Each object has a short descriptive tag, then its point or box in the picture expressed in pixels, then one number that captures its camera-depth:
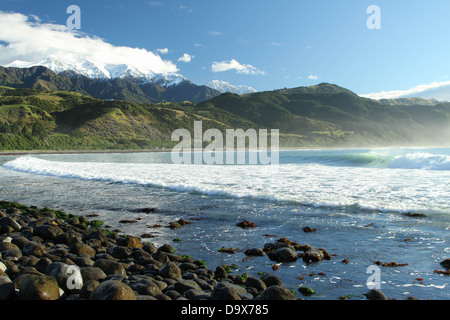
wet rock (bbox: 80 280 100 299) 5.47
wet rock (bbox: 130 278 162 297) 5.61
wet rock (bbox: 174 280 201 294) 5.98
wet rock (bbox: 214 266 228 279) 7.10
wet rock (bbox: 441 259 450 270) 7.44
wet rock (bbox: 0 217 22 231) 10.31
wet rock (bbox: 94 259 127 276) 6.71
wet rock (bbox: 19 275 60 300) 5.12
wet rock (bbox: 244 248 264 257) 8.69
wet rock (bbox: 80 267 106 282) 6.18
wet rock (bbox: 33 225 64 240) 9.55
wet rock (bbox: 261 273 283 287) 6.62
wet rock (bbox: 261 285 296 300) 5.62
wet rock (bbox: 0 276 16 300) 5.25
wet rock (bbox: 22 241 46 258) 7.61
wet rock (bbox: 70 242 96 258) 7.92
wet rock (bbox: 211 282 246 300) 5.49
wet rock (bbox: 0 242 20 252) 7.76
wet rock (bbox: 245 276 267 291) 6.40
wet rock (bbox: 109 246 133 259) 8.17
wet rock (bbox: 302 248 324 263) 8.13
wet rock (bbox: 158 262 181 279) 6.75
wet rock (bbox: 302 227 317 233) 10.90
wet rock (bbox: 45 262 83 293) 5.81
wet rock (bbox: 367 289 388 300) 5.84
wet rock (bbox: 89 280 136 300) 4.95
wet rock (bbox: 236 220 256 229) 11.73
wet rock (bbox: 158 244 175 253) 8.82
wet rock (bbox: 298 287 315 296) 6.31
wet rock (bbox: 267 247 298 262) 8.23
